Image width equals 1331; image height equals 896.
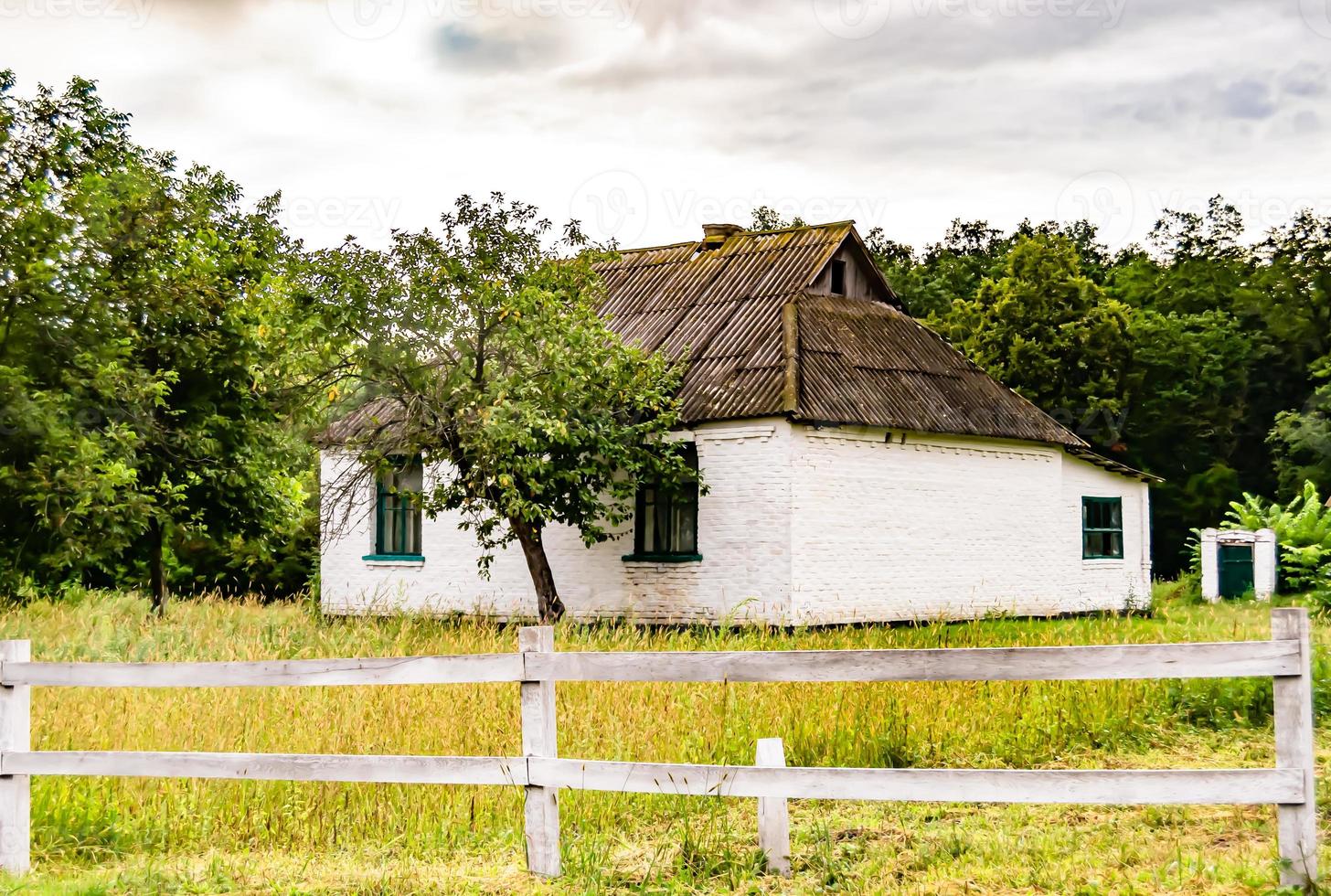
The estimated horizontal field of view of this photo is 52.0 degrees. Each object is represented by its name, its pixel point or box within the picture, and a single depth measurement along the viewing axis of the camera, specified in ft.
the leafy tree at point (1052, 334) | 121.70
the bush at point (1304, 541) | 82.38
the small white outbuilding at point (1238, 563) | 86.99
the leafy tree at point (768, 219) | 159.22
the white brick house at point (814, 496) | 63.36
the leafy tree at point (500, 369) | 57.82
